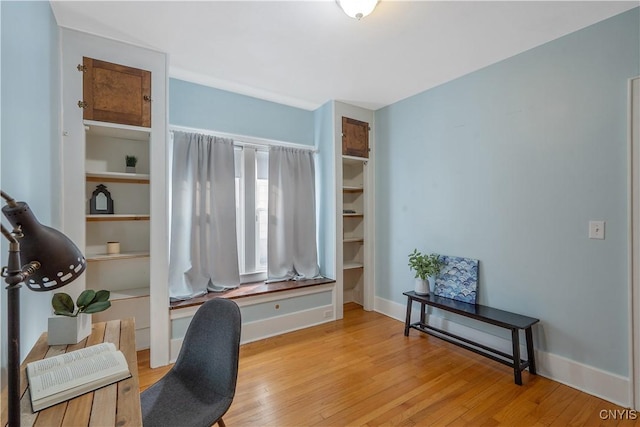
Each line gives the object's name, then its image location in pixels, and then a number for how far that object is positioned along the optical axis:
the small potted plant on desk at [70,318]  1.38
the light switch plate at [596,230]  2.08
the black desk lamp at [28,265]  0.72
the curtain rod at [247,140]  3.00
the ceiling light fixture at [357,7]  1.81
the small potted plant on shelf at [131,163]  2.64
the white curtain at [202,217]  2.90
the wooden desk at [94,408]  0.90
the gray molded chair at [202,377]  1.30
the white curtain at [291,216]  3.53
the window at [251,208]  3.42
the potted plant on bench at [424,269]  3.04
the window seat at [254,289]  2.71
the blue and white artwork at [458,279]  2.80
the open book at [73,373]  0.98
